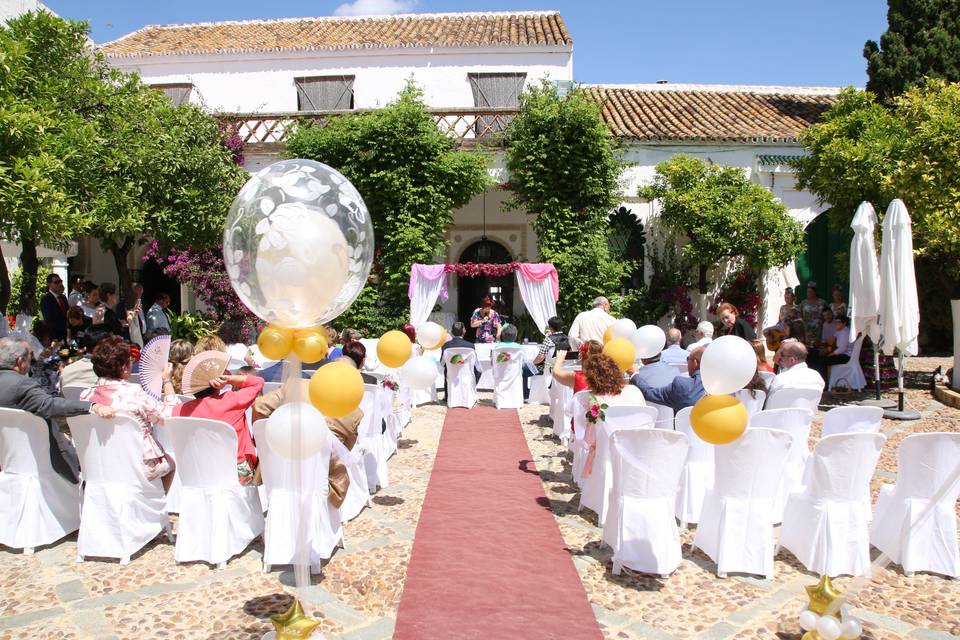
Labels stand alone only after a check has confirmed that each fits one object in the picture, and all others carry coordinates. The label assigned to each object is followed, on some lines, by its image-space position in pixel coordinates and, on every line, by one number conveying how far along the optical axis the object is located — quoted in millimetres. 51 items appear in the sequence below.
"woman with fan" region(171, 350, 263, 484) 4777
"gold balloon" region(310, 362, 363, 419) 3369
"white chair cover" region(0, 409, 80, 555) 4691
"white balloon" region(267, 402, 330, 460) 3398
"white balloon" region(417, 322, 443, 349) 8586
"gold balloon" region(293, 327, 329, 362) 3463
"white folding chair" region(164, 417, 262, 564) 4457
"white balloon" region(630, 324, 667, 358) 6117
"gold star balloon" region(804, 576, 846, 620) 3488
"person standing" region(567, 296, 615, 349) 8062
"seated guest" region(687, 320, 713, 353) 7076
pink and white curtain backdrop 13781
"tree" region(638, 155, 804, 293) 14391
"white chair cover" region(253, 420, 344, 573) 4348
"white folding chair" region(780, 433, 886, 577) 4273
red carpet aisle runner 3740
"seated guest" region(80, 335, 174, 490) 4527
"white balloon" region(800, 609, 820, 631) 3451
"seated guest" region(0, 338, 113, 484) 4617
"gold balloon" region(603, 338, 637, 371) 5473
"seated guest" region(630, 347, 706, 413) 5316
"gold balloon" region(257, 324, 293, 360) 3436
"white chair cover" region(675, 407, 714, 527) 5270
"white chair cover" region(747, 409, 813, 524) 5129
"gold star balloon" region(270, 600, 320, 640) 3307
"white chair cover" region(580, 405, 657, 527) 4965
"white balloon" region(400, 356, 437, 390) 6582
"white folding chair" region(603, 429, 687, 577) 4242
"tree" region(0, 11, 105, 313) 6688
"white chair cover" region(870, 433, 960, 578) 4293
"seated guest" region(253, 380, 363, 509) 4535
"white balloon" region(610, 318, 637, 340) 6451
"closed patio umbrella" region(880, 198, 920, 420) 8430
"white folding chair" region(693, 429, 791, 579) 4285
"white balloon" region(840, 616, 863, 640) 3354
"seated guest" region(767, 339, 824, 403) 5863
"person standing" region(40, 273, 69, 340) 9289
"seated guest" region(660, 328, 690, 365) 7538
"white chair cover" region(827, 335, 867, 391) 10438
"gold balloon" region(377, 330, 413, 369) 6250
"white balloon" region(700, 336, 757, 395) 3785
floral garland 13922
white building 17172
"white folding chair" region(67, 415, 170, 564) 4504
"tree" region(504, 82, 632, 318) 15008
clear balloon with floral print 3299
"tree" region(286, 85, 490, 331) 15016
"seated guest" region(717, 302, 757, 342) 8008
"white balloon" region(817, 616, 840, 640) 3361
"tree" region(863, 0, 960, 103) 15039
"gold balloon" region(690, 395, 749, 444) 3697
